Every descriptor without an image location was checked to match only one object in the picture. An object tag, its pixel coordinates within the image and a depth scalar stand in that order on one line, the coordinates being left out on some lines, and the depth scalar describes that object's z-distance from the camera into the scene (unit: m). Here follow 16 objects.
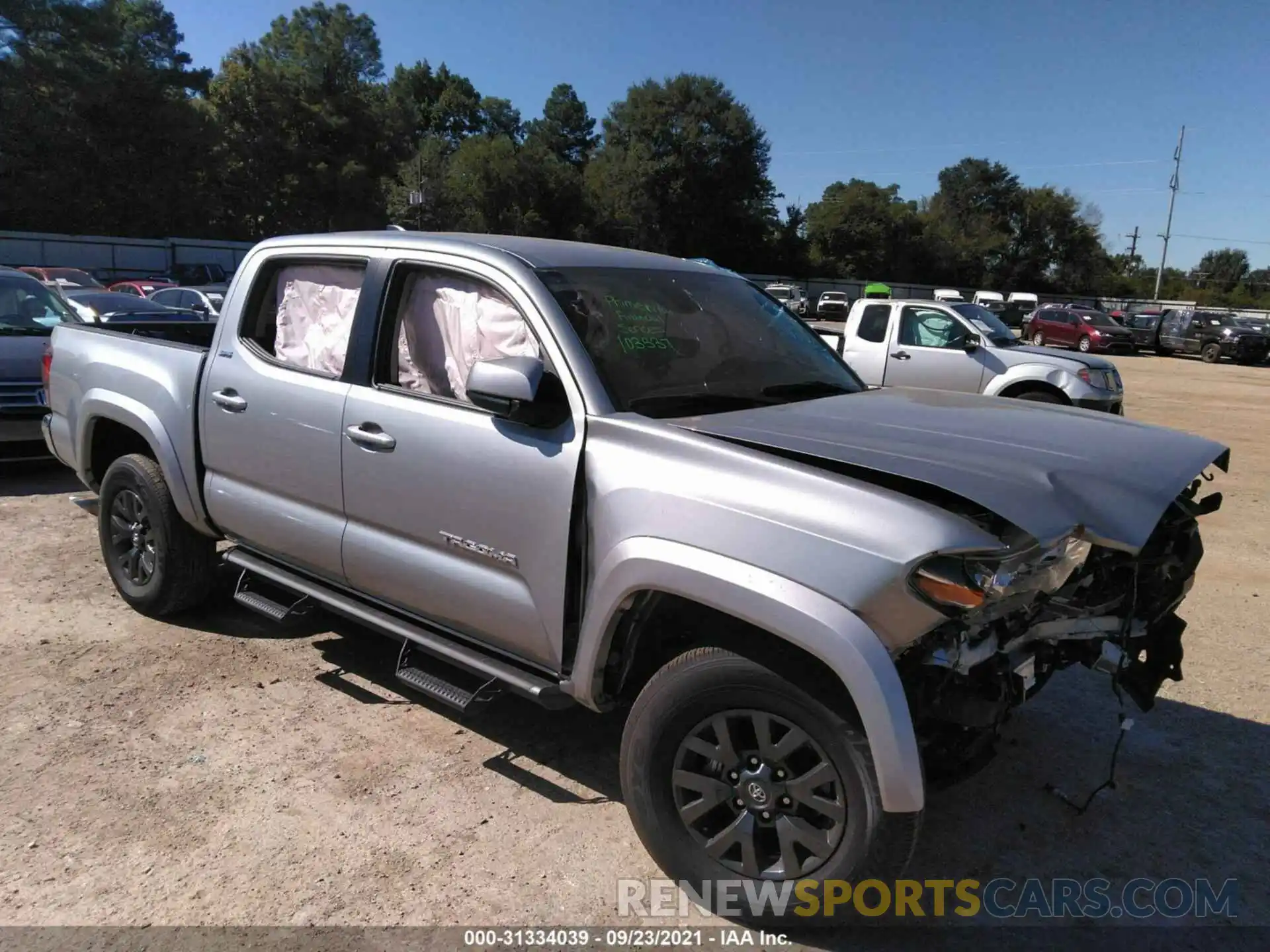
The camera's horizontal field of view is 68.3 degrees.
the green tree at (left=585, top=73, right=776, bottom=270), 63.88
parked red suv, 31.98
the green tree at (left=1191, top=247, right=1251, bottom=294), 113.97
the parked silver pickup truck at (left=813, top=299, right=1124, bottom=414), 10.84
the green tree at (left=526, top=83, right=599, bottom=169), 87.38
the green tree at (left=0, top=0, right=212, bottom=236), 43.34
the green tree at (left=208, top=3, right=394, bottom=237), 54.38
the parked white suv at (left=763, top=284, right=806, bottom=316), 44.62
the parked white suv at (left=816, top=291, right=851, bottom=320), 43.62
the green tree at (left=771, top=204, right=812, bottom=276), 69.62
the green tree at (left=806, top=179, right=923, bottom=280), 71.12
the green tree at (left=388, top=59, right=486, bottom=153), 92.69
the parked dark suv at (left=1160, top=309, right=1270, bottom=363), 30.80
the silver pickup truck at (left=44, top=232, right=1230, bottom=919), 2.43
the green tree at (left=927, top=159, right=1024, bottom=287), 73.81
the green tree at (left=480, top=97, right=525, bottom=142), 93.06
